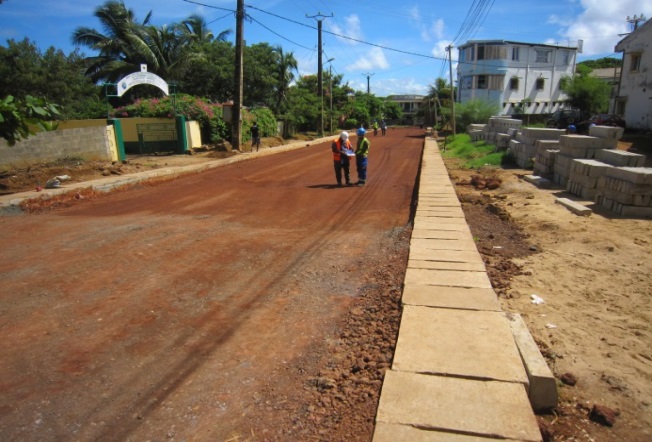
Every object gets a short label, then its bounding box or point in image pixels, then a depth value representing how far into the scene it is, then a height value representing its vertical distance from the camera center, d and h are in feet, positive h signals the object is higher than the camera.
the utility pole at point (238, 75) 67.31 +6.29
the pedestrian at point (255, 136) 75.31 -3.26
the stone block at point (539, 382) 9.07 -5.41
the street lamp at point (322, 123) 130.00 -2.00
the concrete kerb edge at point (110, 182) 31.35 -5.77
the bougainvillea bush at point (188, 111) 70.08 +0.95
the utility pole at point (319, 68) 127.65 +13.70
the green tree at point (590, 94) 140.26 +6.49
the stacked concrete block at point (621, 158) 27.58 -2.81
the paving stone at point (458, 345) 9.67 -5.49
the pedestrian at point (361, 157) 37.83 -3.56
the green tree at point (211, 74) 104.47 +10.15
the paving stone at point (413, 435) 7.72 -5.56
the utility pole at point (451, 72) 106.91 +10.88
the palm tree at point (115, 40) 102.78 +18.05
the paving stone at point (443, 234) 20.43 -5.52
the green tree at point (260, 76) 108.06 +9.97
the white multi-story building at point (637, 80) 82.48 +6.55
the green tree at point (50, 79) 93.91 +8.53
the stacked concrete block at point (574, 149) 32.50 -2.52
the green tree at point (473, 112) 113.80 +0.78
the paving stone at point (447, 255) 17.21 -5.51
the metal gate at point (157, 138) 69.05 -3.19
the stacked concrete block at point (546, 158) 37.32 -3.68
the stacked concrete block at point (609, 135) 32.32 -1.50
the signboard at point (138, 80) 59.36 +5.04
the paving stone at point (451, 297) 13.00 -5.50
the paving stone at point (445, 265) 16.16 -5.51
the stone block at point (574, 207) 24.34 -5.27
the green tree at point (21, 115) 34.91 +0.25
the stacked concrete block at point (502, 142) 58.54 -3.52
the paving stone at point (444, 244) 18.71 -5.51
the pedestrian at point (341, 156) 37.52 -3.45
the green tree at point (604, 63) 236.38 +27.78
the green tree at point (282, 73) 115.34 +11.21
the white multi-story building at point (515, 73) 169.78 +16.36
